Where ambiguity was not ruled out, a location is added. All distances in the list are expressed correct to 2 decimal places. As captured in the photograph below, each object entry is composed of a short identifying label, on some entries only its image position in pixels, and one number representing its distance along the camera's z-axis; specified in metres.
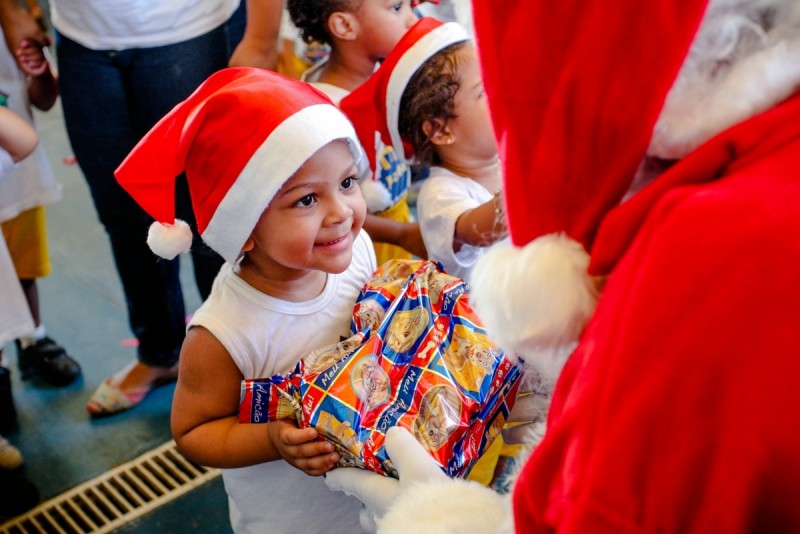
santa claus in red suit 0.35
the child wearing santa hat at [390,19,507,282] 1.27
